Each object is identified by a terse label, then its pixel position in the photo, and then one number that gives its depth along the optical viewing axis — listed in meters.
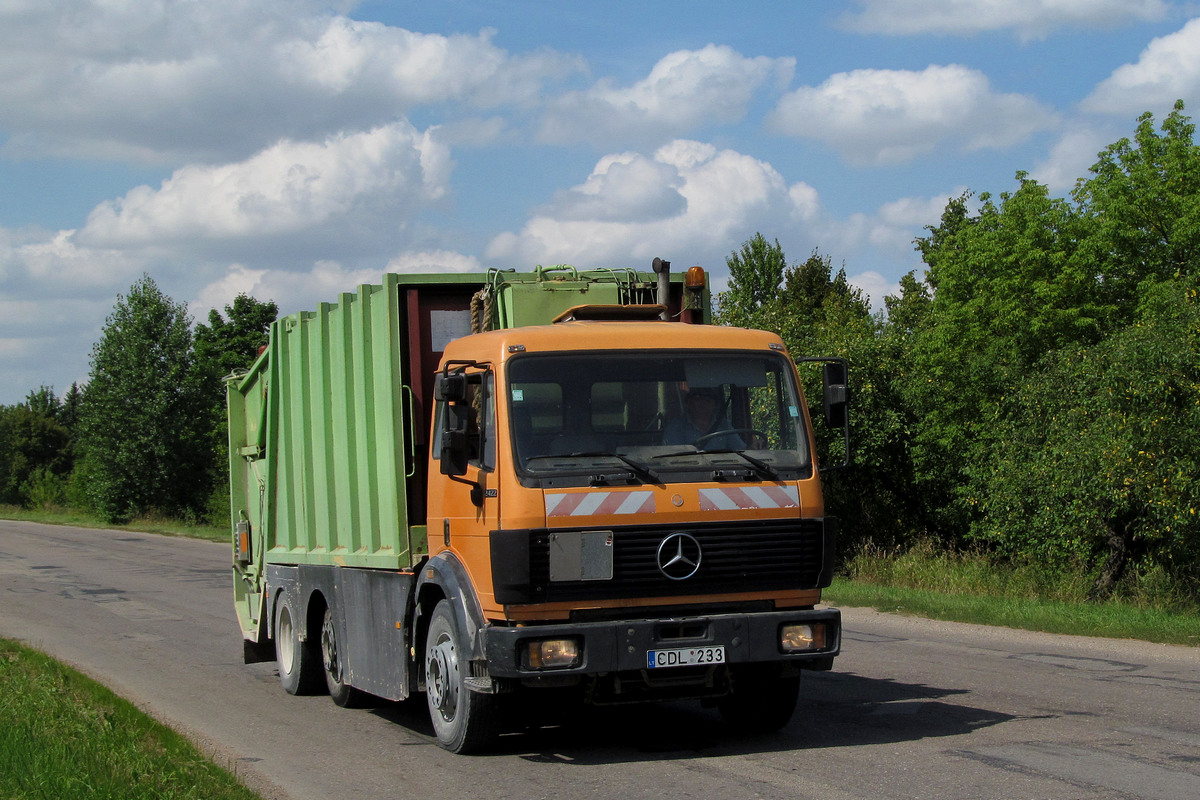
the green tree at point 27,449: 92.44
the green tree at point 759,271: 66.50
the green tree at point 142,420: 53.72
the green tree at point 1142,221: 29.81
